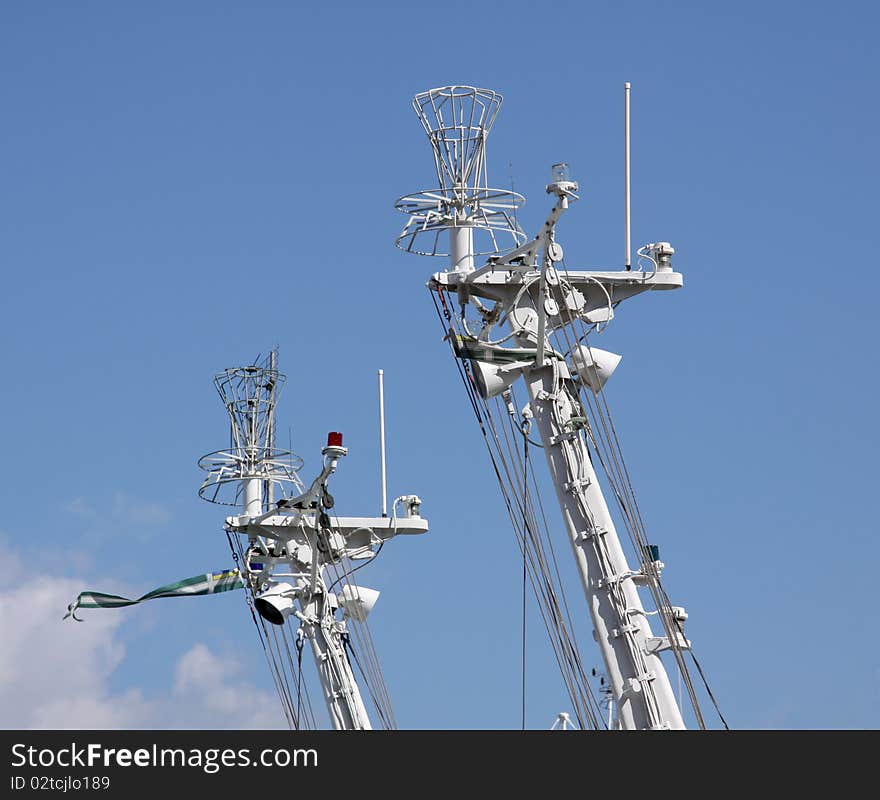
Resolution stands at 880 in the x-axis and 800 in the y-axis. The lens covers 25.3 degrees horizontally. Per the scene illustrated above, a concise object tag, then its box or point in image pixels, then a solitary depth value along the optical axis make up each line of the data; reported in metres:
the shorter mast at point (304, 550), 49.50
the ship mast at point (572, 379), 28.39
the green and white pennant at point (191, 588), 52.56
